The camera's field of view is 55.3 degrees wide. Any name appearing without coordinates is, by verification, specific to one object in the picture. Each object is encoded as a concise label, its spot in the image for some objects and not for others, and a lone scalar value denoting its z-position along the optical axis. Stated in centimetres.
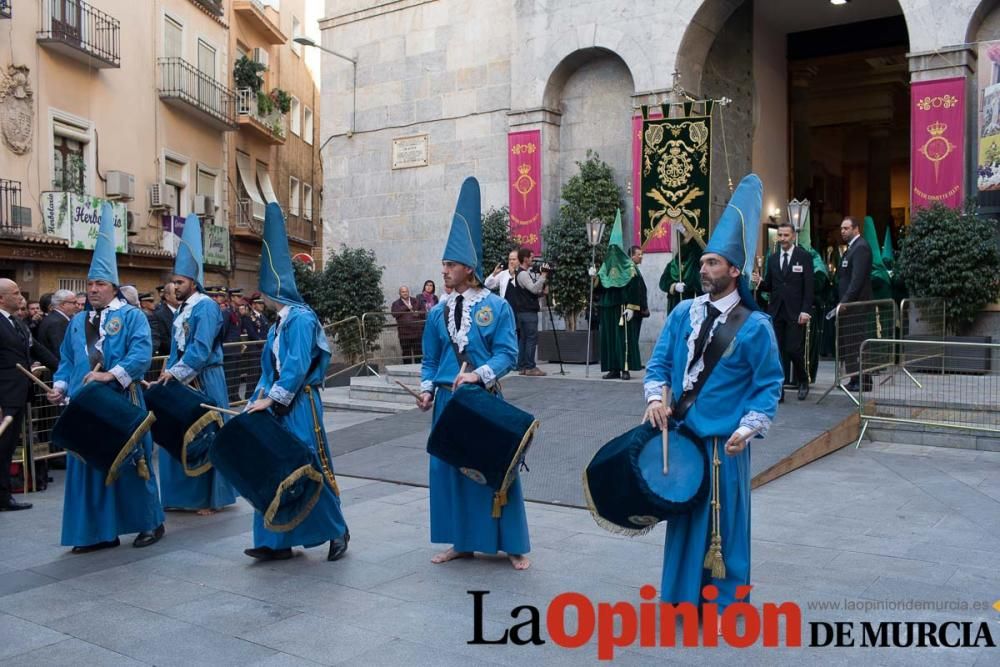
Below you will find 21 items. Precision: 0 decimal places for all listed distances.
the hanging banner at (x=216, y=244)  2627
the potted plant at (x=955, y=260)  1330
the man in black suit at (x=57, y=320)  966
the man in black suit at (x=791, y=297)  1056
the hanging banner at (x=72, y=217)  1958
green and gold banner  1273
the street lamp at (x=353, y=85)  2086
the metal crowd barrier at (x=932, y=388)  983
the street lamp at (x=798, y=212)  1394
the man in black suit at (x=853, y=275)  1063
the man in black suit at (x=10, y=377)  809
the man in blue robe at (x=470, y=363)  596
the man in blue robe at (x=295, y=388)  602
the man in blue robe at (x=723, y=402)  464
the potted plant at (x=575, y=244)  1638
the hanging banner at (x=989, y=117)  1392
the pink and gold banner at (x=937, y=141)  1422
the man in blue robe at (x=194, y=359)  713
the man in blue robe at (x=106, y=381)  649
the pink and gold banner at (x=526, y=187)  1789
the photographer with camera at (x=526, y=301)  1352
